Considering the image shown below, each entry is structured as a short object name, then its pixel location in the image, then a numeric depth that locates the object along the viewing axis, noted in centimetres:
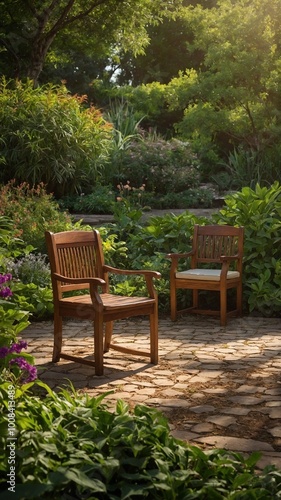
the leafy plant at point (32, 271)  855
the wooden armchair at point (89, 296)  574
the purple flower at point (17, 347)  428
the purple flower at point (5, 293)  445
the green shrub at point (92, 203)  1321
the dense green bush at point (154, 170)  1568
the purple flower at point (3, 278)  455
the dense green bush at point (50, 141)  1340
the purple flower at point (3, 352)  418
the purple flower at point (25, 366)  411
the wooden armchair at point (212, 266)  816
